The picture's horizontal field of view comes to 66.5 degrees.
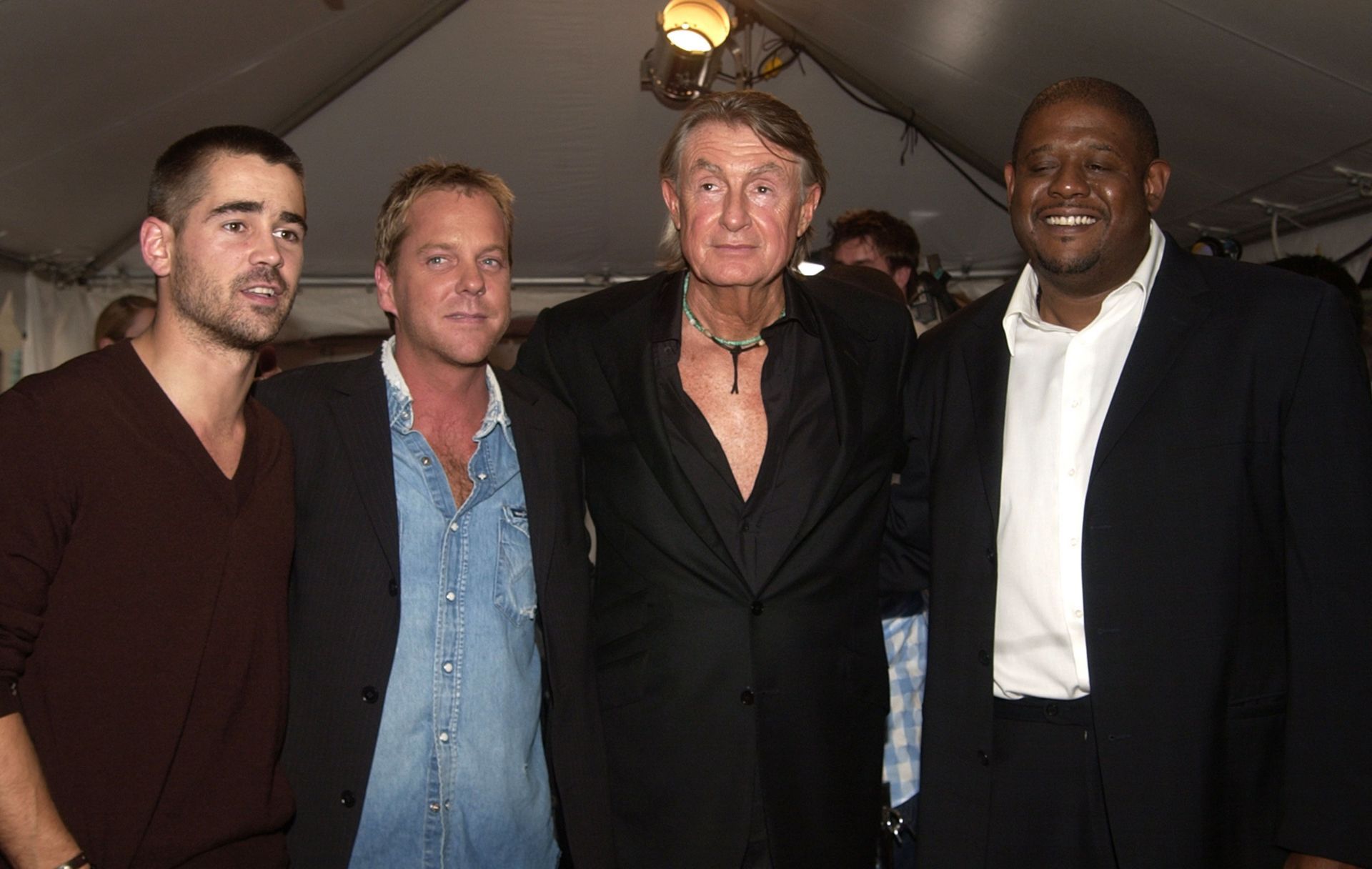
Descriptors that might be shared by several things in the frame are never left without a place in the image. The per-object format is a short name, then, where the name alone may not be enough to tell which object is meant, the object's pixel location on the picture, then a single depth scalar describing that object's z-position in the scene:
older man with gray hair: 2.14
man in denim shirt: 1.98
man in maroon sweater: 1.54
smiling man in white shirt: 1.84
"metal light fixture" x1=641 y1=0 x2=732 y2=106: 4.82
